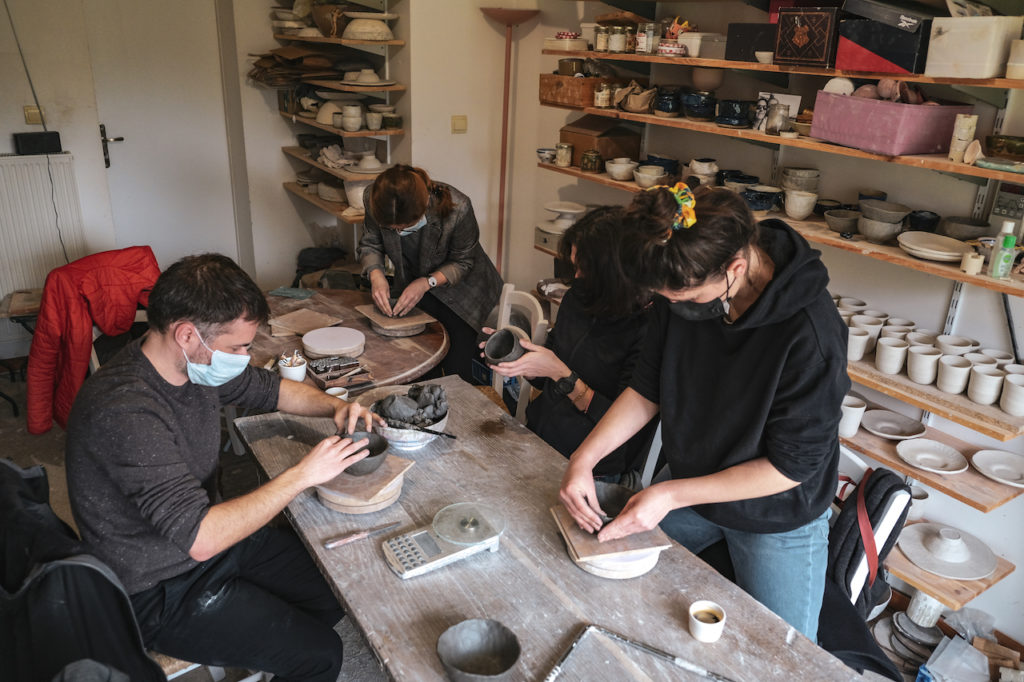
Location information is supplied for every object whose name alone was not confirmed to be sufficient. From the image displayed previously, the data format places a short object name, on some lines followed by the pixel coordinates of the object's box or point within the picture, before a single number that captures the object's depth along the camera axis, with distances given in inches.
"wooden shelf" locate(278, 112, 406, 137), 173.2
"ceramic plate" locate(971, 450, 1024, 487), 95.2
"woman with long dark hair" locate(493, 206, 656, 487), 85.3
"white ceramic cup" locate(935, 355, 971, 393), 94.3
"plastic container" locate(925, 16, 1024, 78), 83.2
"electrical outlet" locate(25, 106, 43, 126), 176.8
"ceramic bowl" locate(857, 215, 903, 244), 100.2
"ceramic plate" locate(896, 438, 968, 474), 97.9
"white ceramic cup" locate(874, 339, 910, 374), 99.3
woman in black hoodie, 58.8
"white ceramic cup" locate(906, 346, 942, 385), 97.0
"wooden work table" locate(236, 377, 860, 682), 54.1
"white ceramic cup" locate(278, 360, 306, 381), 97.4
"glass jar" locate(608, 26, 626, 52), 133.2
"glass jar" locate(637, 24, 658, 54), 127.3
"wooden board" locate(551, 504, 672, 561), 61.8
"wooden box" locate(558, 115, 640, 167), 145.3
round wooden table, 104.2
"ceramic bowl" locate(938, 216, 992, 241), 96.7
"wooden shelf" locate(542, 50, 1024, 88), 82.6
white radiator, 175.5
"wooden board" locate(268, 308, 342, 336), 116.0
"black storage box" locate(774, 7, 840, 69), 97.8
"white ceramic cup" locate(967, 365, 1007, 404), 91.4
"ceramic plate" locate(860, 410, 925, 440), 104.9
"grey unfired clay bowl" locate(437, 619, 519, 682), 52.7
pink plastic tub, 92.6
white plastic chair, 112.5
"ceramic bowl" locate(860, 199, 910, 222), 99.4
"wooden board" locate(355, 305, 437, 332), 116.6
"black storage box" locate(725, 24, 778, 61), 107.3
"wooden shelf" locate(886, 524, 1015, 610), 94.3
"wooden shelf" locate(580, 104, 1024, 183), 86.2
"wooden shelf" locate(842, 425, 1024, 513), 91.7
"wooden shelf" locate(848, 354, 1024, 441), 89.0
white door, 204.1
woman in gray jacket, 119.6
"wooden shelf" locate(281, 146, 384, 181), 174.7
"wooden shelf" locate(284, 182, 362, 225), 182.5
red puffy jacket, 134.1
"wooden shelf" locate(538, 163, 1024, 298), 85.4
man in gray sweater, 62.6
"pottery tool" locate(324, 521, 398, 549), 65.3
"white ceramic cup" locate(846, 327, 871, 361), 103.7
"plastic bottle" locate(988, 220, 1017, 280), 86.6
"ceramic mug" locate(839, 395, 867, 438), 103.3
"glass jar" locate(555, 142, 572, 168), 152.6
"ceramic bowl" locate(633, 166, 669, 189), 132.8
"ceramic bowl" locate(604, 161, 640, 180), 139.7
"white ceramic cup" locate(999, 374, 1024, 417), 89.2
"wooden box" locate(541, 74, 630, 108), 141.6
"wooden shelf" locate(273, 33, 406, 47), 165.6
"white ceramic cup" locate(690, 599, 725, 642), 55.6
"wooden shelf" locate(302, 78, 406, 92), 170.6
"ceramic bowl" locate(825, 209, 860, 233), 103.3
